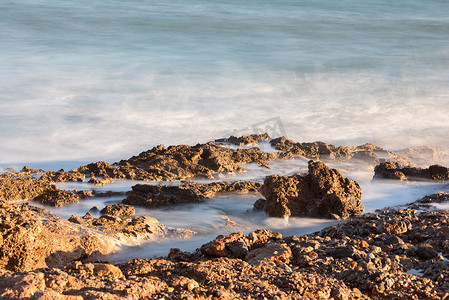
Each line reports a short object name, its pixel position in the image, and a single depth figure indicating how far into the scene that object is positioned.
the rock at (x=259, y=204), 6.65
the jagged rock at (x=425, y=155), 10.18
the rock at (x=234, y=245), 4.51
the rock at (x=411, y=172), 8.14
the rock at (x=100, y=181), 7.22
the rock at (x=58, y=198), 6.46
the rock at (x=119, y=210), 6.02
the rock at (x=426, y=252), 4.57
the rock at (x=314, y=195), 6.44
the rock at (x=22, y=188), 6.45
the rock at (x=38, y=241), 4.00
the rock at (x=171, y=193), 6.62
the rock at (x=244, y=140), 9.46
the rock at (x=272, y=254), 4.27
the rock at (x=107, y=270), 3.37
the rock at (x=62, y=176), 7.23
